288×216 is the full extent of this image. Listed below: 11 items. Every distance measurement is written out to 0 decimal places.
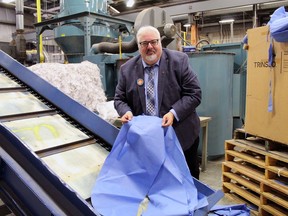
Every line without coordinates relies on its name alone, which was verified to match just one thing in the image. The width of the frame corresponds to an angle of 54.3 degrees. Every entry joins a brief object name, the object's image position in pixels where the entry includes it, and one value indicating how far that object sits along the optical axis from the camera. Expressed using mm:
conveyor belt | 1442
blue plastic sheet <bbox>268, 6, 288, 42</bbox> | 1885
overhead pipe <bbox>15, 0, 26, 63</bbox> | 7125
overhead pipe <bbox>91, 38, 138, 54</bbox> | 4078
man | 1743
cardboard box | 2049
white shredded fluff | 3381
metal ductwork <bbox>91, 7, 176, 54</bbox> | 3414
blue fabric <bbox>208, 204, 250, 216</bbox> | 2184
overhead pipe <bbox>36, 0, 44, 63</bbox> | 5698
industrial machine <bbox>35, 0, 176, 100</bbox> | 3686
